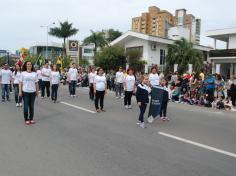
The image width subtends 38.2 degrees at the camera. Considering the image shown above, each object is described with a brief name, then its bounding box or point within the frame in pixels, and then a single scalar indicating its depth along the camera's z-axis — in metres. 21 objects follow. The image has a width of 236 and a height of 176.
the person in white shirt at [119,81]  18.92
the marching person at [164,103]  11.15
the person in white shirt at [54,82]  15.70
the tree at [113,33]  72.66
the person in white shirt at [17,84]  14.11
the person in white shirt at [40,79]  18.00
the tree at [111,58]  39.56
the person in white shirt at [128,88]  14.57
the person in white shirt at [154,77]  13.24
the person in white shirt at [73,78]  18.33
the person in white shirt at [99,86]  12.46
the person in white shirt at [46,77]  17.11
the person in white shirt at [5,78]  15.46
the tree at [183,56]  38.31
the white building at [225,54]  33.97
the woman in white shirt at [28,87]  9.86
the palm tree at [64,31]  64.50
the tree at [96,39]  58.62
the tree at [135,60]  39.34
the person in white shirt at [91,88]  17.20
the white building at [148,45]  40.72
